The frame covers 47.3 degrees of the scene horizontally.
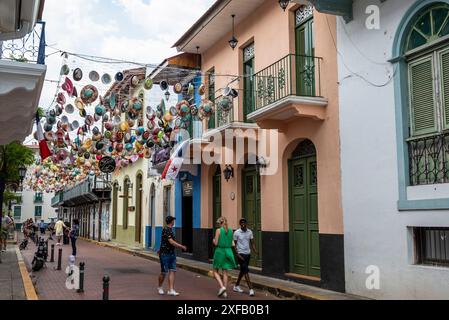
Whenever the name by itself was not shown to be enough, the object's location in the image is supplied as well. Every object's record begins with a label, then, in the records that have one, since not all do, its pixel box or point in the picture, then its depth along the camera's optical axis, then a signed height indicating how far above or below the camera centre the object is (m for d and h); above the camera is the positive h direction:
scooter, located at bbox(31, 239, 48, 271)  16.27 -1.29
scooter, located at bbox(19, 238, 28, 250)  27.05 -1.41
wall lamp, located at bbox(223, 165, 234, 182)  16.16 +1.38
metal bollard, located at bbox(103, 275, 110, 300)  8.41 -1.12
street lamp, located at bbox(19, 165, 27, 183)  20.05 +1.85
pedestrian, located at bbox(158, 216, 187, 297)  11.02 -0.78
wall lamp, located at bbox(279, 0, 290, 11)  10.69 +4.43
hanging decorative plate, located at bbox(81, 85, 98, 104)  11.96 +2.89
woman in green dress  10.99 -0.77
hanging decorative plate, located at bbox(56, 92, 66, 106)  12.83 +2.99
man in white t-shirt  11.48 -0.73
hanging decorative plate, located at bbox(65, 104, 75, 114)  13.60 +2.91
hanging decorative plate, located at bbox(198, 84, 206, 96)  12.76 +3.14
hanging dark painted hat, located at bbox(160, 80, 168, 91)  12.83 +3.26
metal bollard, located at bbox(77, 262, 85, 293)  11.50 -1.53
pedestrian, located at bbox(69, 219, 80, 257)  20.00 -0.62
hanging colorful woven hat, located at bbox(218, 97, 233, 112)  13.38 +2.93
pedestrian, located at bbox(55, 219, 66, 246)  26.59 -0.57
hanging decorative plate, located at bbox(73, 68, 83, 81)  11.52 +3.22
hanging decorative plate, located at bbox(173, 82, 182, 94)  12.88 +3.21
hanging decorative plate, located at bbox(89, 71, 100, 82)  11.69 +3.22
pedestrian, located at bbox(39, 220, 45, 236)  54.07 -1.04
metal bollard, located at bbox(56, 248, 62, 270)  16.55 -1.40
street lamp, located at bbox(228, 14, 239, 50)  14.61 +4.93
